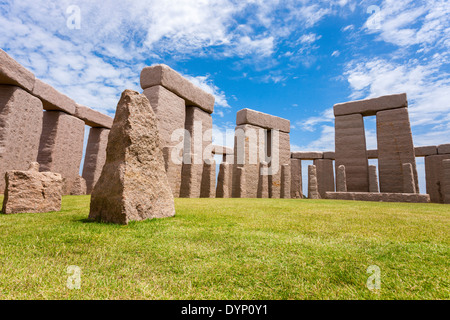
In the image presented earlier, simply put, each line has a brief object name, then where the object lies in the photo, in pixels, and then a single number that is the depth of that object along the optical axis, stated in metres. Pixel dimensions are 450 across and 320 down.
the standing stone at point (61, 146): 10.60
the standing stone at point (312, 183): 12.30
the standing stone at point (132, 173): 3.09
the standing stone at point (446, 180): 10.75
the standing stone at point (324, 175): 18.42
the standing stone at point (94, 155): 12.55
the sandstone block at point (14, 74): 7.97
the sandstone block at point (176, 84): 9.77
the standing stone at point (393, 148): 12.37
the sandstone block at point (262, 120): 13.78
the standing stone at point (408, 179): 11.41
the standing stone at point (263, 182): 12.89
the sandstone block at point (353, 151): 13.24
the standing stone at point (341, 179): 12.21
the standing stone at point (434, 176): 15.50
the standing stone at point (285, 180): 13.82
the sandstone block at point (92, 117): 11.94
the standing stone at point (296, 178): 15.98
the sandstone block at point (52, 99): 9.63
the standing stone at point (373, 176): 16.97
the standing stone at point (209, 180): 10.86
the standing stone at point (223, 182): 11.48
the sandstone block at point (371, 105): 12.70
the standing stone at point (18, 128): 8.30
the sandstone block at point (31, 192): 3.73
